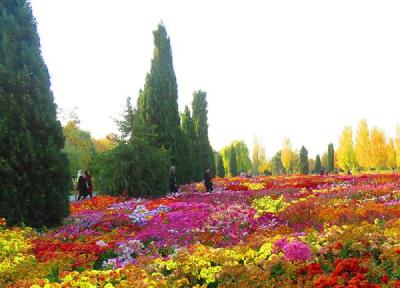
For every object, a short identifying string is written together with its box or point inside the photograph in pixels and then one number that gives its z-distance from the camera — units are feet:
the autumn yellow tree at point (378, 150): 212.43
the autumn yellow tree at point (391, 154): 226.79
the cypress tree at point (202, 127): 136.56
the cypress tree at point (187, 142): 96.66
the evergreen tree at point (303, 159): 230.89
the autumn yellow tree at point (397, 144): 216.74
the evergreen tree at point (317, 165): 246.76
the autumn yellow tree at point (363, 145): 215.31
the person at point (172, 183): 72.85
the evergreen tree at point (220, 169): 183.32
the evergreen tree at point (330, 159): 241.76
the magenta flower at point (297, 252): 21.80
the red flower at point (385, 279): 18.42
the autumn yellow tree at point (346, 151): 245.65
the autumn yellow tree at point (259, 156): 314.96
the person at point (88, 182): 71.69
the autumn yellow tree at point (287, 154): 284.00
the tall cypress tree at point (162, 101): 86.07
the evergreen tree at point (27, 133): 40.88
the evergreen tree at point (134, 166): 65.87
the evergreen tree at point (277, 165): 321.73
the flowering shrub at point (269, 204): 43.98
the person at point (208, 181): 69.50
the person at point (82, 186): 69.92
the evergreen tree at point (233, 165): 234.79
